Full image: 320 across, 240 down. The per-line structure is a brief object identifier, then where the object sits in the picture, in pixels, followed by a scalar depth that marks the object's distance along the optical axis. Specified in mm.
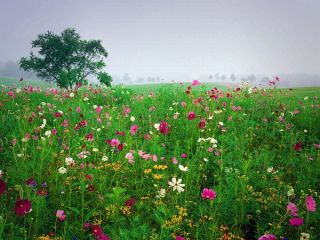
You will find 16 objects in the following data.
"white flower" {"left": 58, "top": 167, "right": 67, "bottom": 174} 3204
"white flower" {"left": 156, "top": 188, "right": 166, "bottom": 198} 3070
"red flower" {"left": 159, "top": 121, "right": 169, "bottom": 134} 3983
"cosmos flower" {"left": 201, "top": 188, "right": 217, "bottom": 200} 2708
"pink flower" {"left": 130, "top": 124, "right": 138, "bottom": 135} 4209
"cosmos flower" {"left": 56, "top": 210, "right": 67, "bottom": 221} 2578
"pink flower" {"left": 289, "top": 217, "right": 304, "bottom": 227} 2275
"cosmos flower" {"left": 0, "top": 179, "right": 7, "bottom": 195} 2166
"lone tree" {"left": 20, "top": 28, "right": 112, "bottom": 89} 34906
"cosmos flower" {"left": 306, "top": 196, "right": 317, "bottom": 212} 2430
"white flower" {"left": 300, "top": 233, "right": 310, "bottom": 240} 2458
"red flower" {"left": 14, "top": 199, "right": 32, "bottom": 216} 2158
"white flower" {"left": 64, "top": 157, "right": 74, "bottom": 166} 3319
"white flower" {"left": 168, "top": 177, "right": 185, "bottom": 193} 2913
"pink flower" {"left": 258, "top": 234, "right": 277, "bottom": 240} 1902
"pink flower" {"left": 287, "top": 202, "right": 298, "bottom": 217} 2418
